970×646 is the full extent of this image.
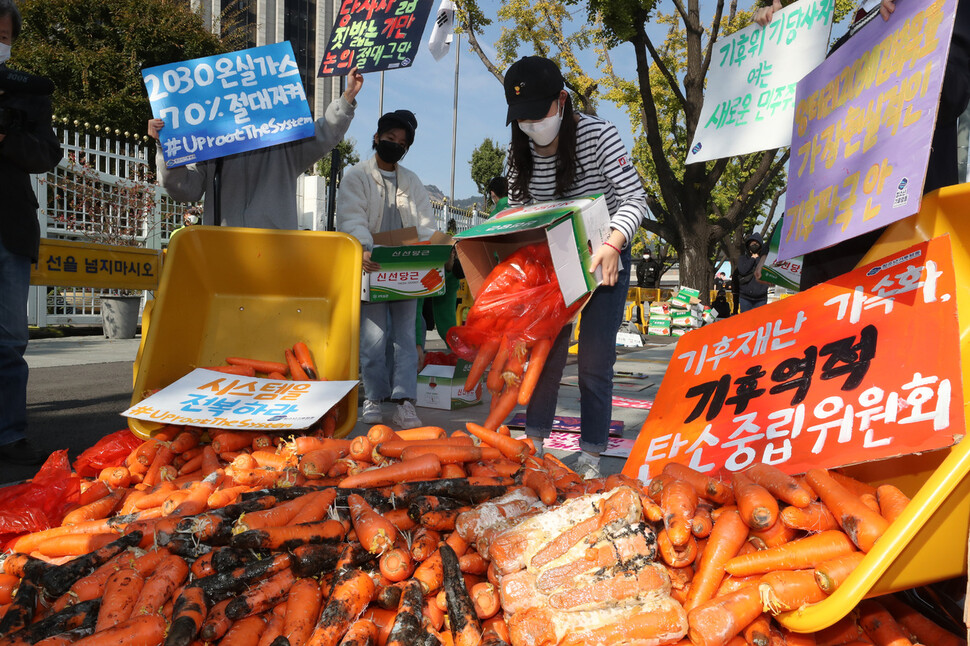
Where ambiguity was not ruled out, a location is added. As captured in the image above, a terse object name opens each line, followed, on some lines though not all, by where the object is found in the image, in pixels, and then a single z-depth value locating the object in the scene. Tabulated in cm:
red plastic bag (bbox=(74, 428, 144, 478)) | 291
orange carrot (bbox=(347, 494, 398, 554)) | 181
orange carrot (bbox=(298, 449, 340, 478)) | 236
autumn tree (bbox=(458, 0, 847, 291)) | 1325
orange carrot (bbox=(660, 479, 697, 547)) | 173
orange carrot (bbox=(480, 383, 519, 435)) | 292
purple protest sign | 185
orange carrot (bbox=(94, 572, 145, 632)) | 163
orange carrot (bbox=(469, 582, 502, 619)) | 167
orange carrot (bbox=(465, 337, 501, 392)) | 291
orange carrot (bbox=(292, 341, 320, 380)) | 340
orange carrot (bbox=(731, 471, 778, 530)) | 173
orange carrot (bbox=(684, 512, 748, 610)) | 165
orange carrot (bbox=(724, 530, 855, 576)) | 165
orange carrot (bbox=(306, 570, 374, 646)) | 157
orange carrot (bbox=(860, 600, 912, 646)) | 160
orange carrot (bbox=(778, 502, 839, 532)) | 174
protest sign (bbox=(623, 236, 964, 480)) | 180
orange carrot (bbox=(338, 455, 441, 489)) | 221
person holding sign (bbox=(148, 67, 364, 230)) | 402
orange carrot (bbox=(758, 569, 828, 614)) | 153
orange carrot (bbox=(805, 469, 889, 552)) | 161
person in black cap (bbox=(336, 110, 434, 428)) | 458
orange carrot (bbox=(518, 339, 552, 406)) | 284
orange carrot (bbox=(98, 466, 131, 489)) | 269
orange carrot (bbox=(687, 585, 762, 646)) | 150
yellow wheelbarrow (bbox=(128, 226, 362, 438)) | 337
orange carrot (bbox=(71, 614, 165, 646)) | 151
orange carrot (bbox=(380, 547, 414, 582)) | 176
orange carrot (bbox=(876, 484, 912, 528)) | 169
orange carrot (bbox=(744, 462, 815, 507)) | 177
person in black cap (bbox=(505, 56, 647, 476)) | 279
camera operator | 320
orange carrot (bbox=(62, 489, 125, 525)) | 234
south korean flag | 557
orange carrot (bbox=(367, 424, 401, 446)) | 249
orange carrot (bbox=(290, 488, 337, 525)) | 198
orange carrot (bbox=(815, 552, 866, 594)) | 150
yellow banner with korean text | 608
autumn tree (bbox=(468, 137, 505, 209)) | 4434
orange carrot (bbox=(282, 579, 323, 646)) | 160
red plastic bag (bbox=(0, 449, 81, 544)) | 226
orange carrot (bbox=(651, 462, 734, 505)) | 191
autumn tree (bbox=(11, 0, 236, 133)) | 1803
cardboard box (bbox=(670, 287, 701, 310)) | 1562
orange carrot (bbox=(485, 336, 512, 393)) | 287
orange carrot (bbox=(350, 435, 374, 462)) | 243
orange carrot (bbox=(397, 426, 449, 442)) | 271
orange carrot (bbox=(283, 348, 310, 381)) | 338
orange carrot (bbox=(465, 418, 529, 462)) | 253
